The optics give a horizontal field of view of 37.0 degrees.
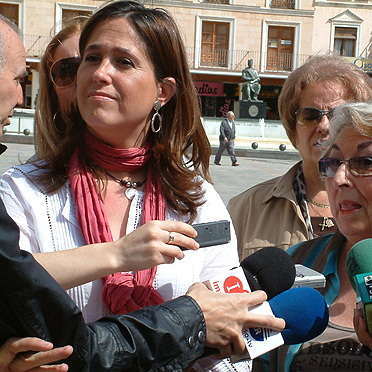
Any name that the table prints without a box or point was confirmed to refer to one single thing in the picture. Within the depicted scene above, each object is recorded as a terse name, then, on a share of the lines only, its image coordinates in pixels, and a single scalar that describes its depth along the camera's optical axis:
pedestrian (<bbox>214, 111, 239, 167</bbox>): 16.38
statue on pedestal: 25.11
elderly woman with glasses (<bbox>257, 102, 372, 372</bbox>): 1.97
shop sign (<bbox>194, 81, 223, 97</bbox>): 33.38
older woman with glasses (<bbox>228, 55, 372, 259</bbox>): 3.07
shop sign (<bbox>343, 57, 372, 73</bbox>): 33.32
